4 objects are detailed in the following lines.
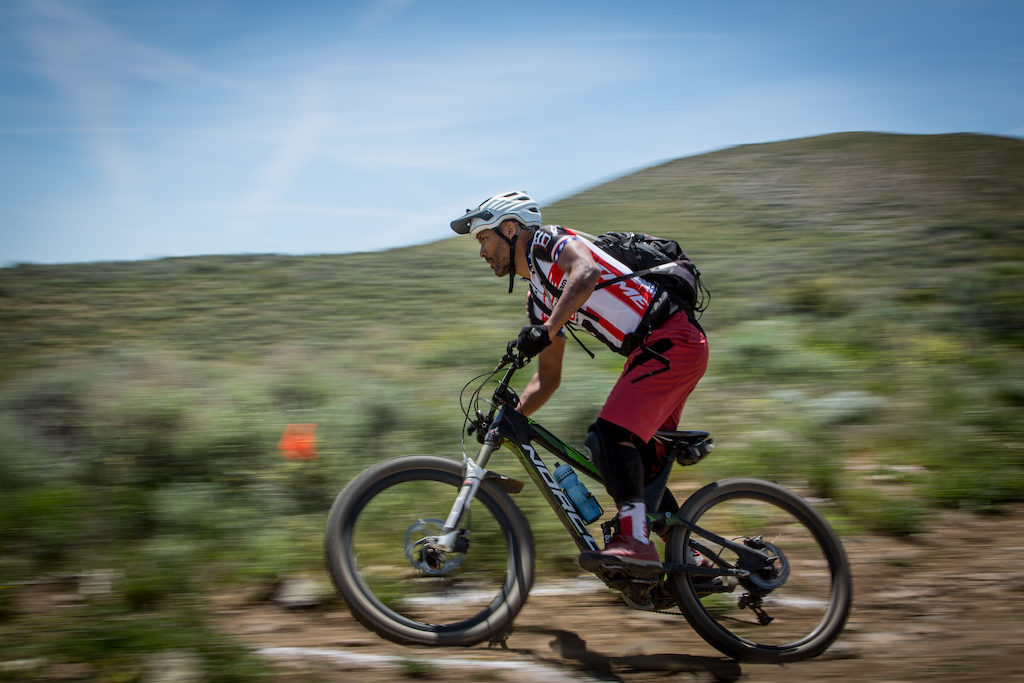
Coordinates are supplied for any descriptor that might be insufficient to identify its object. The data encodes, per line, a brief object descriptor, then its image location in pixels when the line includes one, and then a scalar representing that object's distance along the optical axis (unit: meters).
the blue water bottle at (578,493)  3.88
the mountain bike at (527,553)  3.67
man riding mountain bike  3.68
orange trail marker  5.94
